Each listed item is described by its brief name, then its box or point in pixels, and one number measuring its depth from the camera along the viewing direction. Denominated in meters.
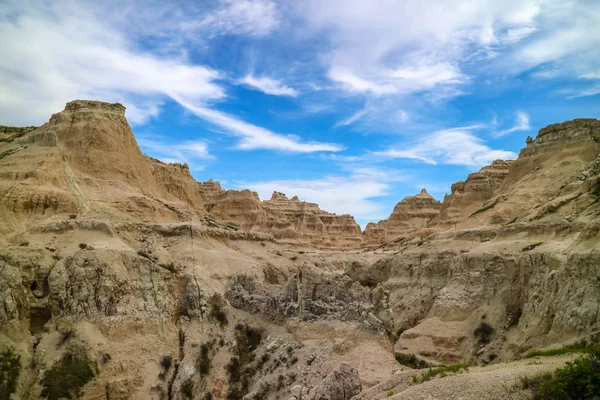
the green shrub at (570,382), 17.42
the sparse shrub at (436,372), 21.86
